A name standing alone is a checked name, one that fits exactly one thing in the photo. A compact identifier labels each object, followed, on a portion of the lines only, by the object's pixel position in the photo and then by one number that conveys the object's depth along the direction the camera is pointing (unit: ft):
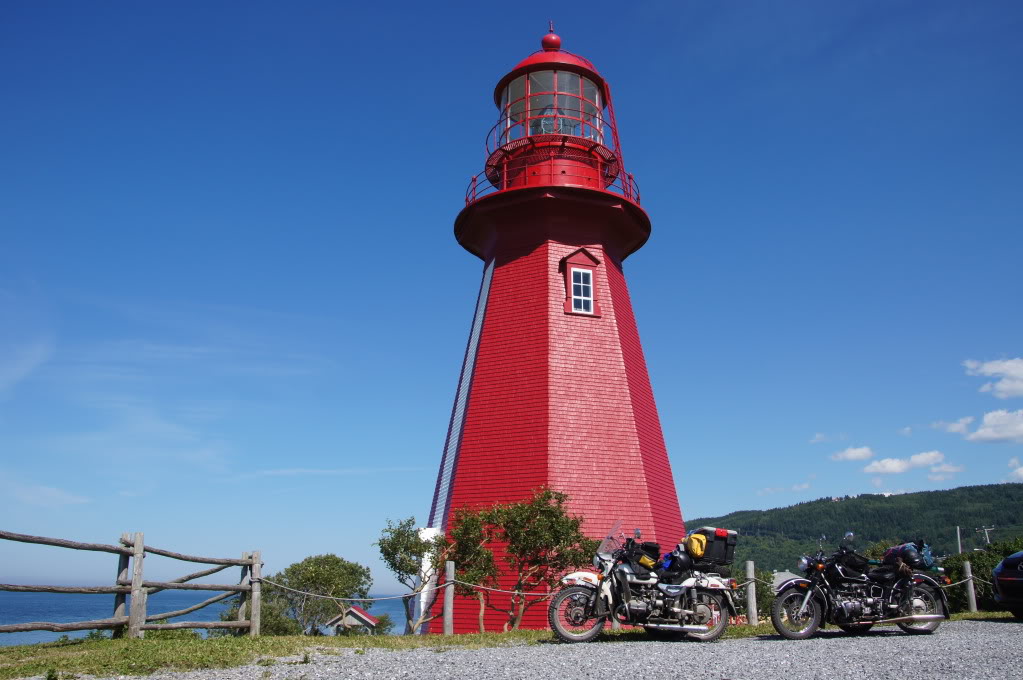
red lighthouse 56.54
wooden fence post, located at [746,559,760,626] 40.73
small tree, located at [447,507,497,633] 47.55
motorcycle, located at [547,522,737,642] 33.68
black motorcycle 33.96
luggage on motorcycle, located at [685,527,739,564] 36.06
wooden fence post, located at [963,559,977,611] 49.44
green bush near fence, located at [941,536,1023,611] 54.85
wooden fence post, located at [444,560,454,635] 38.35
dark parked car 39.55
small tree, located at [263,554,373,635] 93.35
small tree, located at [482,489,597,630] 46.75
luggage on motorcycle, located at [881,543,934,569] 36.14
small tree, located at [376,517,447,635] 49.80
